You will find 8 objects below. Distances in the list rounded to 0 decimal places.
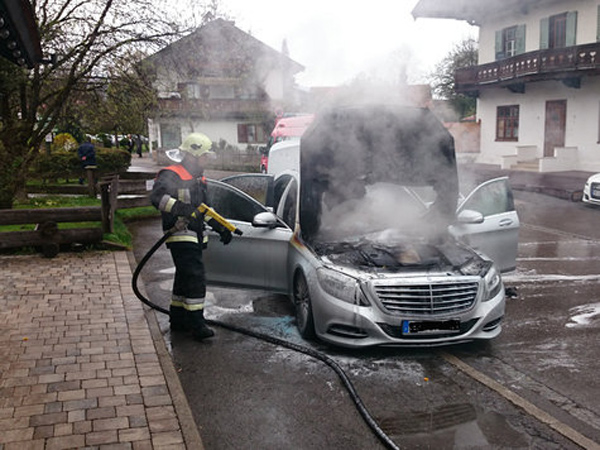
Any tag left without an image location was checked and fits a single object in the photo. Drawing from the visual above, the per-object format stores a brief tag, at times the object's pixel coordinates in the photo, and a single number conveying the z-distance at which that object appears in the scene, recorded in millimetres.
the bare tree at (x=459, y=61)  37562
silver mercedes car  5055
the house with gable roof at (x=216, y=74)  10047
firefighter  5707
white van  7621
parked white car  14625
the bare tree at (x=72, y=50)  13398
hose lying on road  3874
